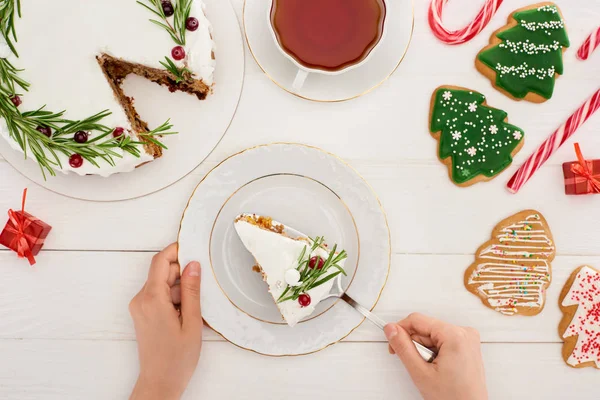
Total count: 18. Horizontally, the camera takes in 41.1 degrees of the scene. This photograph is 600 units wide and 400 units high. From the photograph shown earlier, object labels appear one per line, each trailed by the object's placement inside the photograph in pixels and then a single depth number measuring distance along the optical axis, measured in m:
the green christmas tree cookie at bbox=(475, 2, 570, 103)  0.74
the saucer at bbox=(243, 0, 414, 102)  0.72
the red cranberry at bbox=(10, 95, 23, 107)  0.69
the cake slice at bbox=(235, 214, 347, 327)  0.70
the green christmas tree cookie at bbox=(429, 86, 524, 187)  0.75
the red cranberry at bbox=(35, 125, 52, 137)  0.70
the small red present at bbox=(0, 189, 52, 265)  0.72
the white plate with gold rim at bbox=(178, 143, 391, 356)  0.73
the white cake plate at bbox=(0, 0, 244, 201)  0.72
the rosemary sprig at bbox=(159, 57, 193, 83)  0.69
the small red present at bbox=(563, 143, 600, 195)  0.74
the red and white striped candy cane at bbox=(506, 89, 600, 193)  0.74
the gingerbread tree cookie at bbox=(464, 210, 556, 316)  0.75
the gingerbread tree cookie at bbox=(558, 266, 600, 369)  0.75
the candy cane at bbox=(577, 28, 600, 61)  0.73
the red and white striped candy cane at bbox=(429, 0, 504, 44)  0.73
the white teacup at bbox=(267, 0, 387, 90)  0.70
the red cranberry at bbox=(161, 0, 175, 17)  0.69
